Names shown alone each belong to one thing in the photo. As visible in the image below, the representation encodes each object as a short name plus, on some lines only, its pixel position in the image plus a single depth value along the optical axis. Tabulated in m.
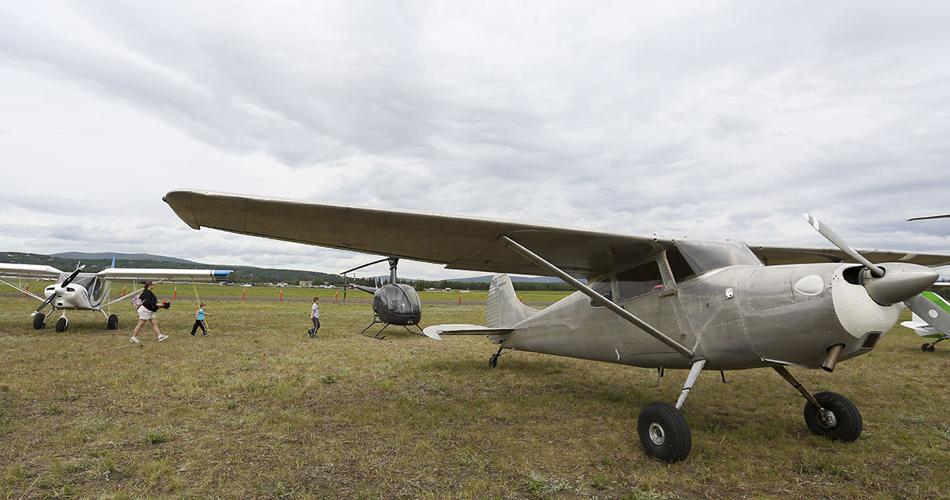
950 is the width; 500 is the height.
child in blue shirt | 13.94
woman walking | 12.07
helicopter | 15.49
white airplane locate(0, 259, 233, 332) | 14.95
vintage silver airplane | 4.00
